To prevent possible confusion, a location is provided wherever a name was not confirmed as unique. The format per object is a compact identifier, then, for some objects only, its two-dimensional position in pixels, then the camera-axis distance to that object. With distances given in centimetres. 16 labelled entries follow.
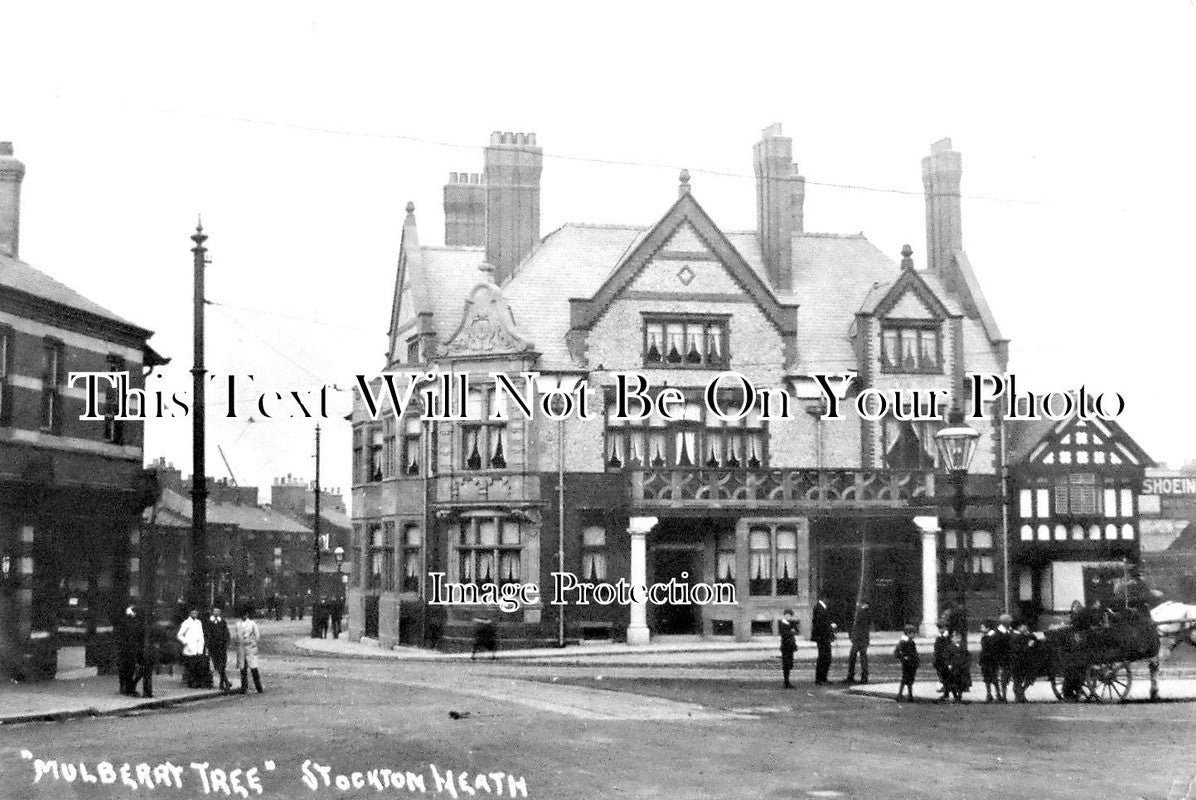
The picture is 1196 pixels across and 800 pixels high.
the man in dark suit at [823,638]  2802
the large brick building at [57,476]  2667
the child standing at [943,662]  2412
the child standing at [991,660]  2409
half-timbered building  4250
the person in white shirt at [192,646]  2678
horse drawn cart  2323
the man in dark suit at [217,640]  2753
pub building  4066
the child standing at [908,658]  2381
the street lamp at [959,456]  2320
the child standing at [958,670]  2398
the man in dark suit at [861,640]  2752
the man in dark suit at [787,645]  2741
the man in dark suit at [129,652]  2477
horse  3203
